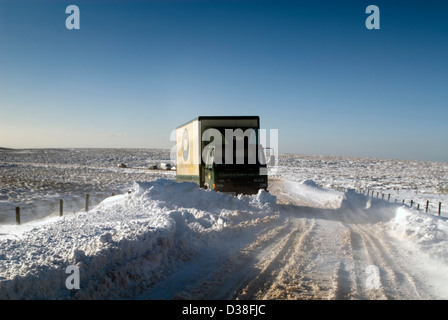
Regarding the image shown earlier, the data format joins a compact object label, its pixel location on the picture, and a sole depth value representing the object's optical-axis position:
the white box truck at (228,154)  14.47
